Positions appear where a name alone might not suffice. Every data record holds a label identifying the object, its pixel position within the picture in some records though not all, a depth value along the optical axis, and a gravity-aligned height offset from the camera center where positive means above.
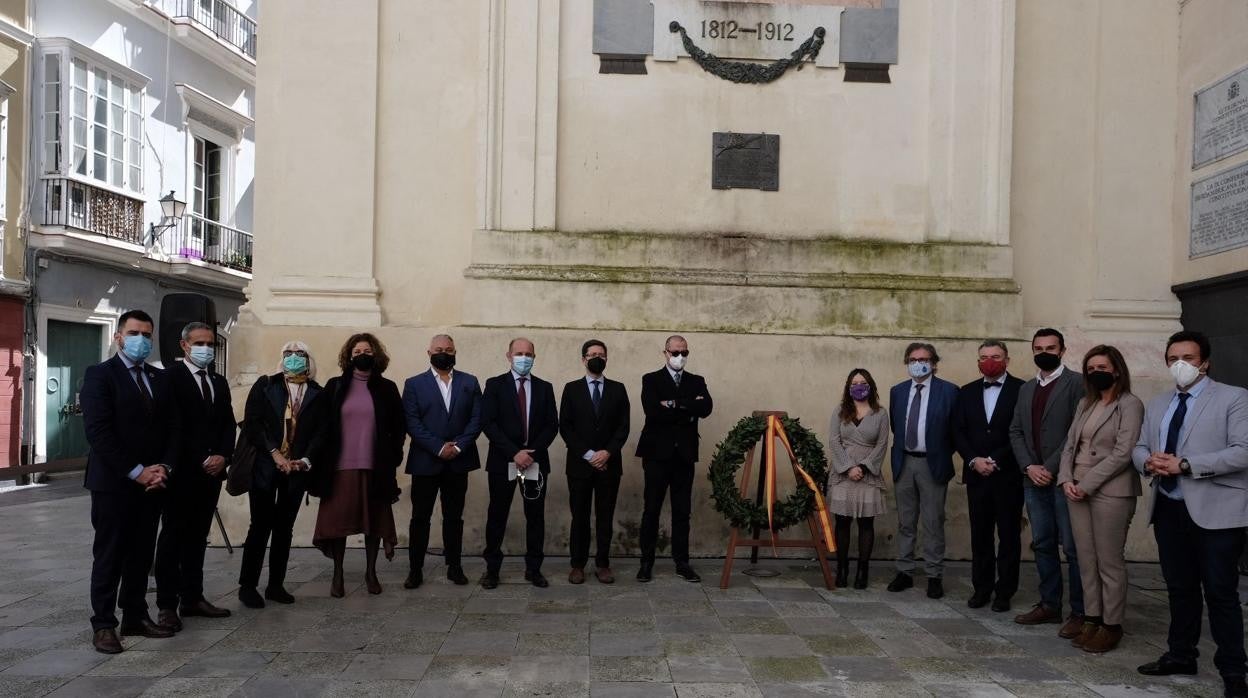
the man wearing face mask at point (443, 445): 7.04 -0.73
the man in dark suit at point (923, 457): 6.95 -0.75
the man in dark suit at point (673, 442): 7.33 -0.71
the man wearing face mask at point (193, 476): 5.85 -0.84
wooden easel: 7.07 -1.43
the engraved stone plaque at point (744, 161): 8.80 +1.73
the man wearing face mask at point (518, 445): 7.11 -0.73
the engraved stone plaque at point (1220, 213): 7.94 +1.25
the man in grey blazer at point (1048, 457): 6.15 -0.65
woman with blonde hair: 6.37 -0.74
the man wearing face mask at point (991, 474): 6.57 -0.81
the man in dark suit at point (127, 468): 5.35 -0.73
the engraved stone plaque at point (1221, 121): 7.98 +2.04
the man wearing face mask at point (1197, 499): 4.86 -0.72
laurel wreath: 7.18 -0.94
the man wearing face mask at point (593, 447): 7.25 -0.75
